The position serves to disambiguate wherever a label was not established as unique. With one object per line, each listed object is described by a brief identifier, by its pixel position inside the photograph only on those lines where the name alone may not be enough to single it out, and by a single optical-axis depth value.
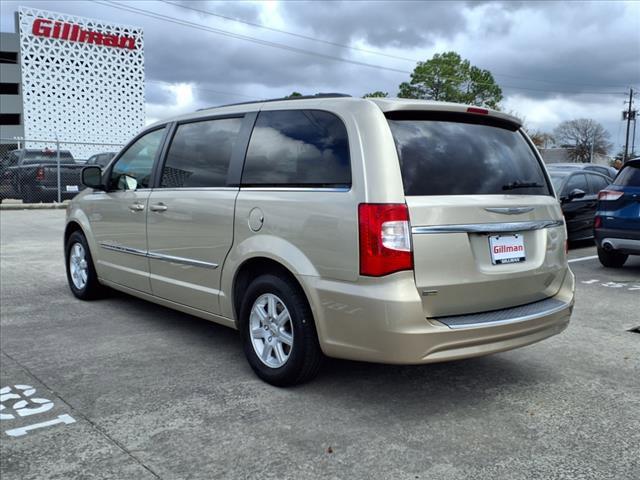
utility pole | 66.56
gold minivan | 3.21
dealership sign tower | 50.50
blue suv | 7.84
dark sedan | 10.30
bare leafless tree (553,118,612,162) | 77.50
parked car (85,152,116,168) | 20.47
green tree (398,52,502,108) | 64.94
